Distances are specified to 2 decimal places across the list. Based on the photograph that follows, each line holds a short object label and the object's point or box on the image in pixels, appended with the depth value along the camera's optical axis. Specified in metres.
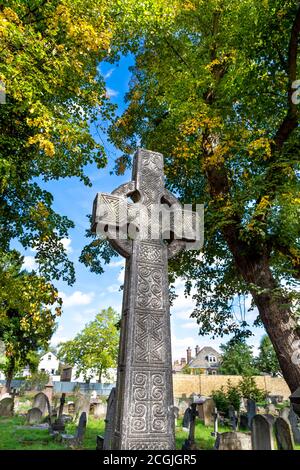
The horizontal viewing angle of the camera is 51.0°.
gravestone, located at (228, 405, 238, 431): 13.12
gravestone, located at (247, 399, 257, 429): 13.91
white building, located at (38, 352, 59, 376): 70.31
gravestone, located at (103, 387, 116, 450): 5.85
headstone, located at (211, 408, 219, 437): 11.55
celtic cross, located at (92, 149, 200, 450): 3.13
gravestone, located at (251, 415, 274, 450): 5.85
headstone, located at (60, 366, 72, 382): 19.95
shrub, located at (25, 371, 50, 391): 35.83
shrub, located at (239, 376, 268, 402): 19.66
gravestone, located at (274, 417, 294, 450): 6.80
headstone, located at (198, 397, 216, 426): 14.83
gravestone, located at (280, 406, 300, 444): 10.24
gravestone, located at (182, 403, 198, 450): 8.54
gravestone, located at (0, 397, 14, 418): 15.30
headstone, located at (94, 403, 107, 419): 16.38
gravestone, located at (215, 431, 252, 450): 6.91
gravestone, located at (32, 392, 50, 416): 15.40
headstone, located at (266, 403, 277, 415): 17.94
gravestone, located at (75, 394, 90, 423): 15.34
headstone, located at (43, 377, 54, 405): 19.19
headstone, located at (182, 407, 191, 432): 13.02
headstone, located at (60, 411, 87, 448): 9.30
